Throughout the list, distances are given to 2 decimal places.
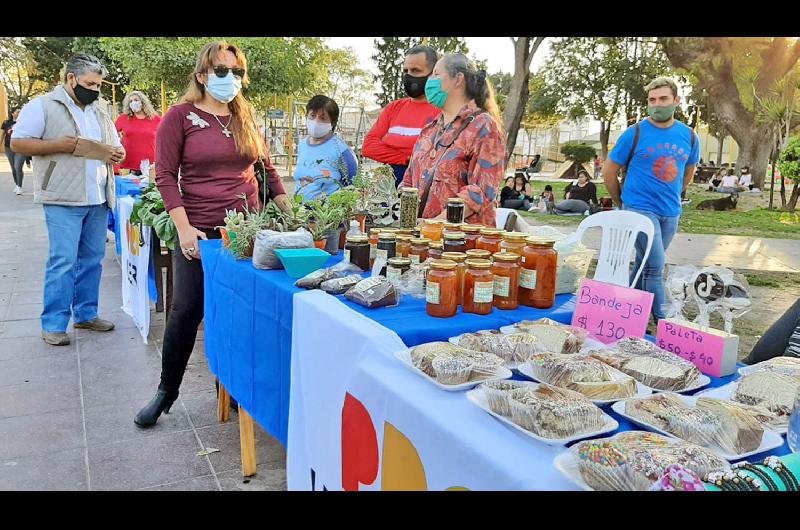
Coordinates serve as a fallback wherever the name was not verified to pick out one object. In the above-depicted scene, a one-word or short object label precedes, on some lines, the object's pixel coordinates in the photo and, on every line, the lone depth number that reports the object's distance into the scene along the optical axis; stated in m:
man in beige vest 4.09
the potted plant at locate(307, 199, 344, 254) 2.77
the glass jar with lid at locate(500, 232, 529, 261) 2.07
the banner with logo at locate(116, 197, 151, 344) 4.33
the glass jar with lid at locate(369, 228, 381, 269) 2.52
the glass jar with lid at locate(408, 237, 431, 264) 2.32
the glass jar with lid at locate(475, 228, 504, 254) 2.20
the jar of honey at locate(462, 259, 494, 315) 1.91
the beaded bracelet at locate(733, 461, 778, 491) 0.95
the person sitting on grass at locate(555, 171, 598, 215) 12.88
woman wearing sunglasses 2.91
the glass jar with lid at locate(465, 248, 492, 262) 1.94
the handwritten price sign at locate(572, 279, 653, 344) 1.76
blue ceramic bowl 2.36
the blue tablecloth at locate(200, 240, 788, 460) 1.92
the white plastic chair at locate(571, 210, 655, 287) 3.58
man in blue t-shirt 4.36
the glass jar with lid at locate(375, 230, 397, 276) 2.30
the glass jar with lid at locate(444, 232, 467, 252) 2.13
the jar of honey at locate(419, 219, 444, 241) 2.46
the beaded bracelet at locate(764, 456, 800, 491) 0.96
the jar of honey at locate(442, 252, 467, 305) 1.96
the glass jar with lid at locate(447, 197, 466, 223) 2.47
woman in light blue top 4.58
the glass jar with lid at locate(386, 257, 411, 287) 2.14
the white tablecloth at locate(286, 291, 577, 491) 1.17
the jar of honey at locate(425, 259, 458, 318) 1.89
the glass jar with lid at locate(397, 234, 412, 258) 2.38
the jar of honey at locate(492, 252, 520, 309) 1.99
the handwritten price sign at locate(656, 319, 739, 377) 1.57
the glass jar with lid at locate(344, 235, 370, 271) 2.45
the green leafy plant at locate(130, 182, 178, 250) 3.63
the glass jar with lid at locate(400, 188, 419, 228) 2.73
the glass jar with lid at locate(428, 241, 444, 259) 2.21
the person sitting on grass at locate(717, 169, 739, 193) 19.27
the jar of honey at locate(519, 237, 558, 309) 2.02
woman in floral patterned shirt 2.81
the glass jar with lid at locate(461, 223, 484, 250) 2.28
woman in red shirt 6.49
